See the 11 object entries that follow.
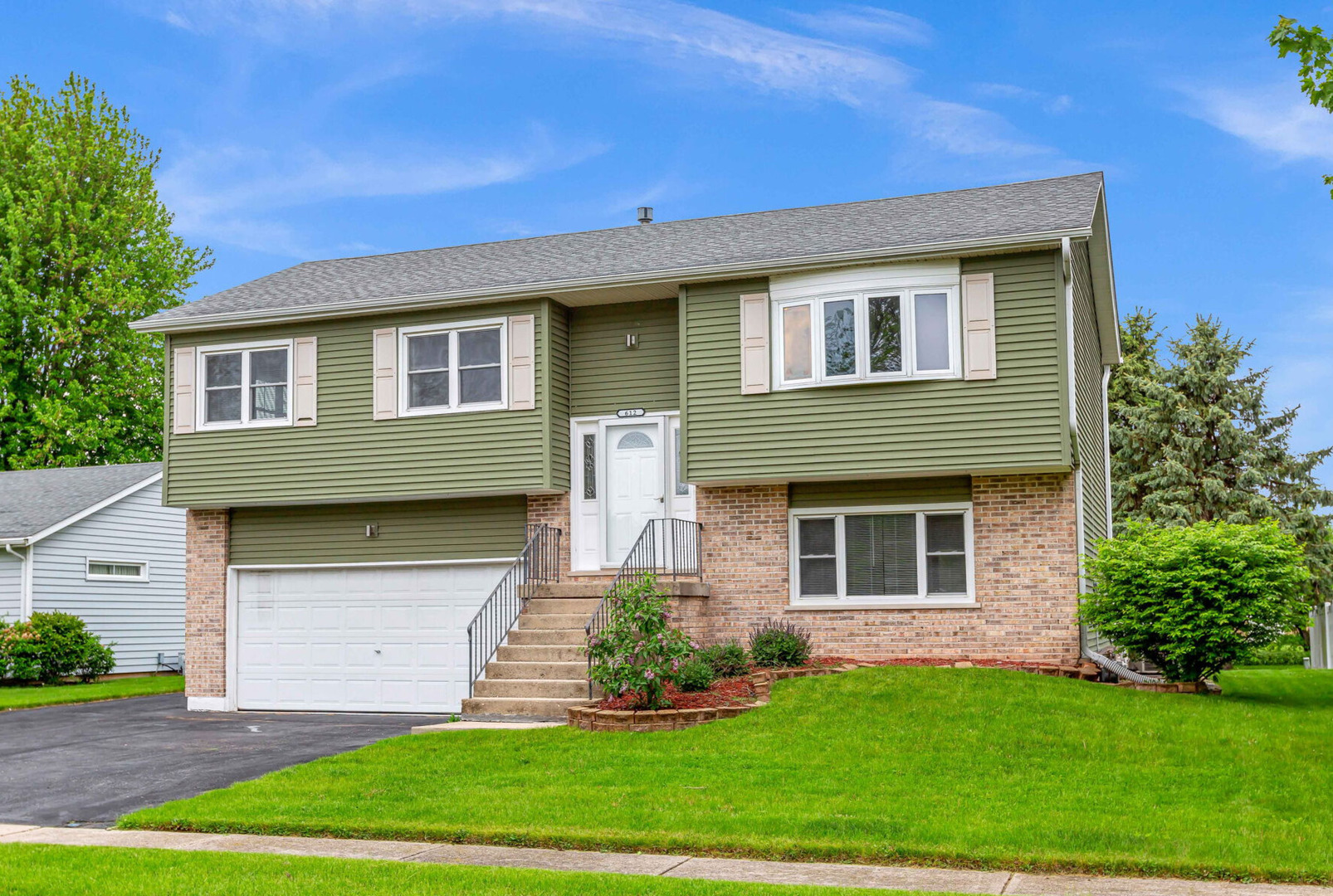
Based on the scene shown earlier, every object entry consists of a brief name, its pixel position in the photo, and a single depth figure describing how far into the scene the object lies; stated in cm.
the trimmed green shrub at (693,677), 1392
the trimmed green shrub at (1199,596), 1447
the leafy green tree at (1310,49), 922
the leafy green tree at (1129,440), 3488
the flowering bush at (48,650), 2367
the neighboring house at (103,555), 2527
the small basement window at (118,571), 2686
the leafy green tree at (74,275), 3516
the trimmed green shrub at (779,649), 1557
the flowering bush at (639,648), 1305
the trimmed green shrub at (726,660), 1503
